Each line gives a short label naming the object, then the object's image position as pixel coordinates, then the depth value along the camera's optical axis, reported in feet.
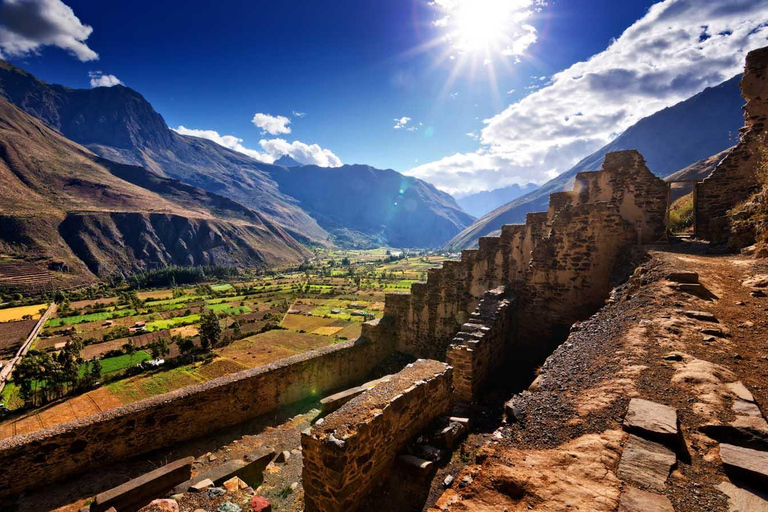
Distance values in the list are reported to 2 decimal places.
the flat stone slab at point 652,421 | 13.10
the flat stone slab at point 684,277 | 27.07
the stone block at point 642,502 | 10.55
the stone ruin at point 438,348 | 21.81
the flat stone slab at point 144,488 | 24.84
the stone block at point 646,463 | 11.71
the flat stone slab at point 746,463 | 10.59
